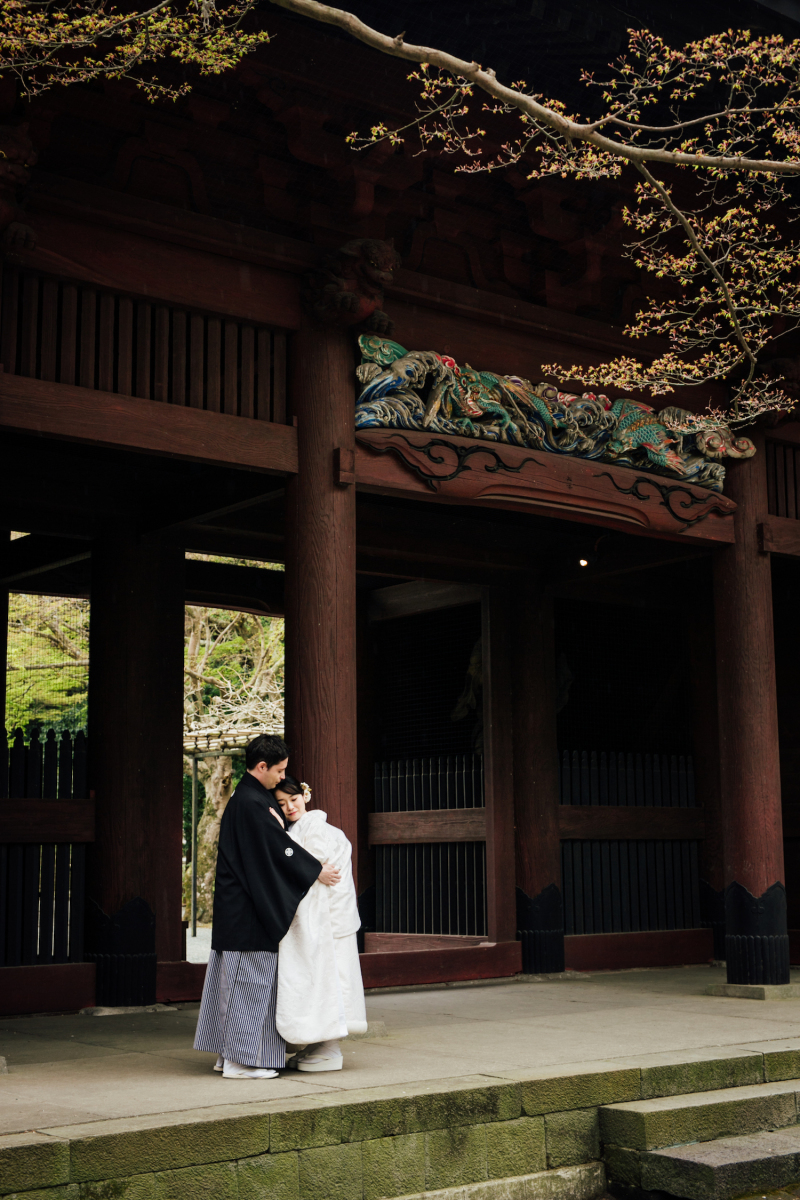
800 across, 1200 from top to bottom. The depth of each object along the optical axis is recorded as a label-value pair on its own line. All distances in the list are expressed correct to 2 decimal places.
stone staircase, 4.58
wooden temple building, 6.13
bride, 5.14
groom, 5.11
